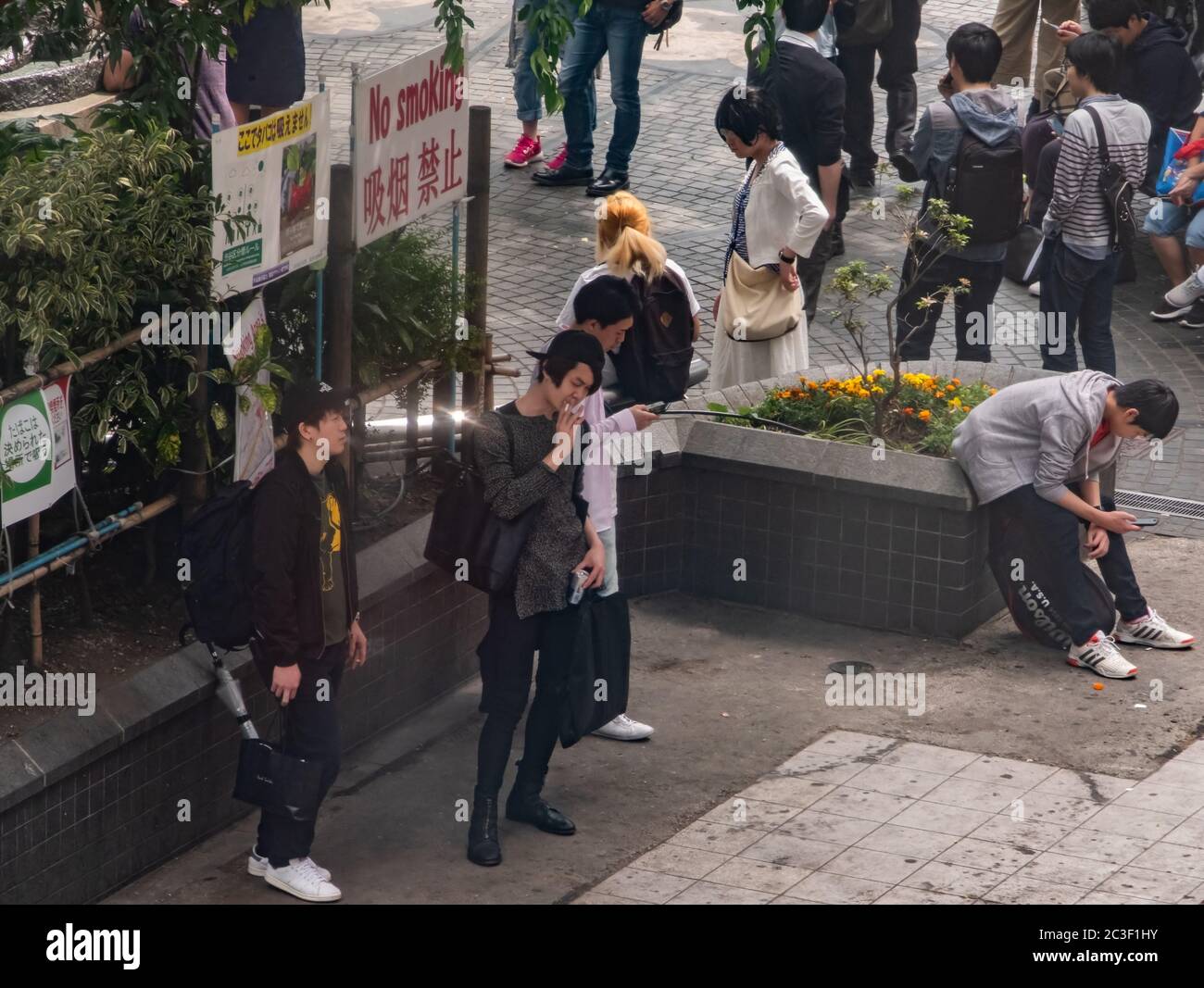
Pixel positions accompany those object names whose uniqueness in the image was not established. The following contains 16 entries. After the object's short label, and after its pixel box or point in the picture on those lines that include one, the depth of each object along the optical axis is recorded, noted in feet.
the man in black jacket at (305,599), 43.14
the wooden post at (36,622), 44.93
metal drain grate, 68.33
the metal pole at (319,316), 51.13
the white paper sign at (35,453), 42.86
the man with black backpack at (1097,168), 69.62
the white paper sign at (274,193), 46.80
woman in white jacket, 63.16
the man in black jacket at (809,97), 77.15
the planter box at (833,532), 58.18
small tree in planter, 61.16
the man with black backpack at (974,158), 70.13
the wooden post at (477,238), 55.83
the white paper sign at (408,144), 51.29
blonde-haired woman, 58.54
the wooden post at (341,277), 51.24
